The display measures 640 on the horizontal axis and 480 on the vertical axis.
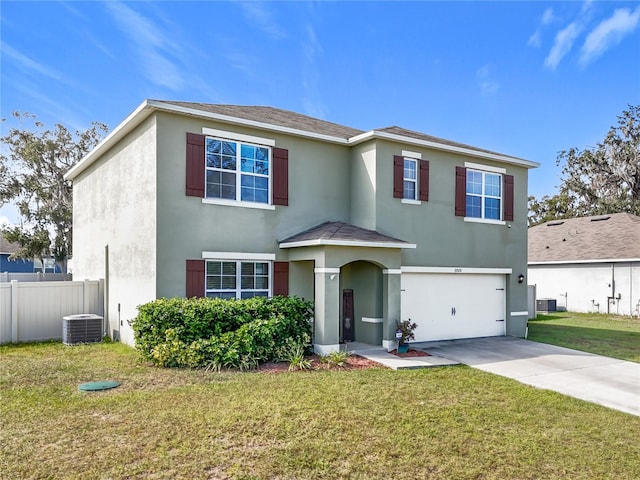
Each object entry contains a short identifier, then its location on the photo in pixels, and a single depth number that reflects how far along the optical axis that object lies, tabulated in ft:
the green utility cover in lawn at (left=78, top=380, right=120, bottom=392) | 24.54
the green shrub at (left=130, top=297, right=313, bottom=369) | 29.53
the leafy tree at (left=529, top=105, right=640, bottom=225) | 111.55
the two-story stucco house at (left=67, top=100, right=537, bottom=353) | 34.94
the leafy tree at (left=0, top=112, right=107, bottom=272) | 84.43
